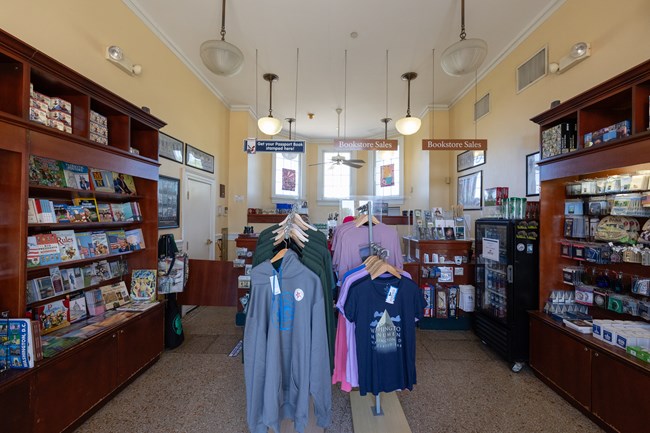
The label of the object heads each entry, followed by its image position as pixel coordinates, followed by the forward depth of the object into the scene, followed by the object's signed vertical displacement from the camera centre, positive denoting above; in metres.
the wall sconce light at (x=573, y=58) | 2.89 +1.69
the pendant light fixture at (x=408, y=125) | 4.51 +1.44
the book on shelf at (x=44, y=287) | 2.24 -0.59
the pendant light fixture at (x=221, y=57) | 2.98 +1.65
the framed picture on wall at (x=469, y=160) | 5.05 +1.09
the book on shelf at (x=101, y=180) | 2.72 +0.32
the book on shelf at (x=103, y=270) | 2.84 -0.57
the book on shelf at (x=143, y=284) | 3.12 -0.77
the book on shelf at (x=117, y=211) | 2.92 +0.02
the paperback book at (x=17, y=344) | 1.81 -0.82
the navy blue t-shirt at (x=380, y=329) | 1.89 -0.73
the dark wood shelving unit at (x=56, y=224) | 1.81 -0.08
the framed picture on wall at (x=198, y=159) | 4.74 +0.98
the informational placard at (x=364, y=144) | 4.40 +1.10
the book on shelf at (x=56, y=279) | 2.37 -0.55
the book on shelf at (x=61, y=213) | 2.38 +0.00
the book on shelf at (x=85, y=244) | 2.55 -0.29
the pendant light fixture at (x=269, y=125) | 4.74 +1.49
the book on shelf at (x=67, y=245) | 2.34 -0.27
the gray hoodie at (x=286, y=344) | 1.71 -0.78
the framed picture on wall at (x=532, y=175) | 3.65 +0.56
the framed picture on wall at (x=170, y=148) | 3.99 +0.97
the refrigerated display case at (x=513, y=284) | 3.02 -0.71
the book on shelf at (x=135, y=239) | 3.08 -0.28
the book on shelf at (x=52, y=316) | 2.27 -0.84
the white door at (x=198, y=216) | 4.77 -0.03
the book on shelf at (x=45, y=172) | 2.22 +0.32
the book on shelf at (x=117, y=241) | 2.88 -0.29
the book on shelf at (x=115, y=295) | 2.87 -0.83
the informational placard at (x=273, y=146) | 4.39 +1.06
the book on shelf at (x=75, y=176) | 2.48 +0.33
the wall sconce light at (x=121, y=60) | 3.02 +1.66
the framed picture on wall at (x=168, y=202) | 4.03 +0.17
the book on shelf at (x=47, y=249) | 2.17 -0.28
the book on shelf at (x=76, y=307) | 2.55 -0.85
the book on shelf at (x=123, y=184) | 2.99 +0.32
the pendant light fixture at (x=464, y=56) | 2.88 +1.64
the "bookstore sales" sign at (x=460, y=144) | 4.15 +1.05
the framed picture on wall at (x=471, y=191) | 5.06 +0.50
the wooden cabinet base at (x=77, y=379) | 1.76 -1.22
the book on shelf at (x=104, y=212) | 2.78 +0.01
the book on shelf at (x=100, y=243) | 2.69 -0.28
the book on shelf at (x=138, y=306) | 2.90 -0.95
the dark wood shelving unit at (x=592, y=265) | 2.02 -0.44
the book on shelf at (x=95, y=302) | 2.72 -0.85
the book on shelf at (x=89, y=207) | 2.62 +0.05
